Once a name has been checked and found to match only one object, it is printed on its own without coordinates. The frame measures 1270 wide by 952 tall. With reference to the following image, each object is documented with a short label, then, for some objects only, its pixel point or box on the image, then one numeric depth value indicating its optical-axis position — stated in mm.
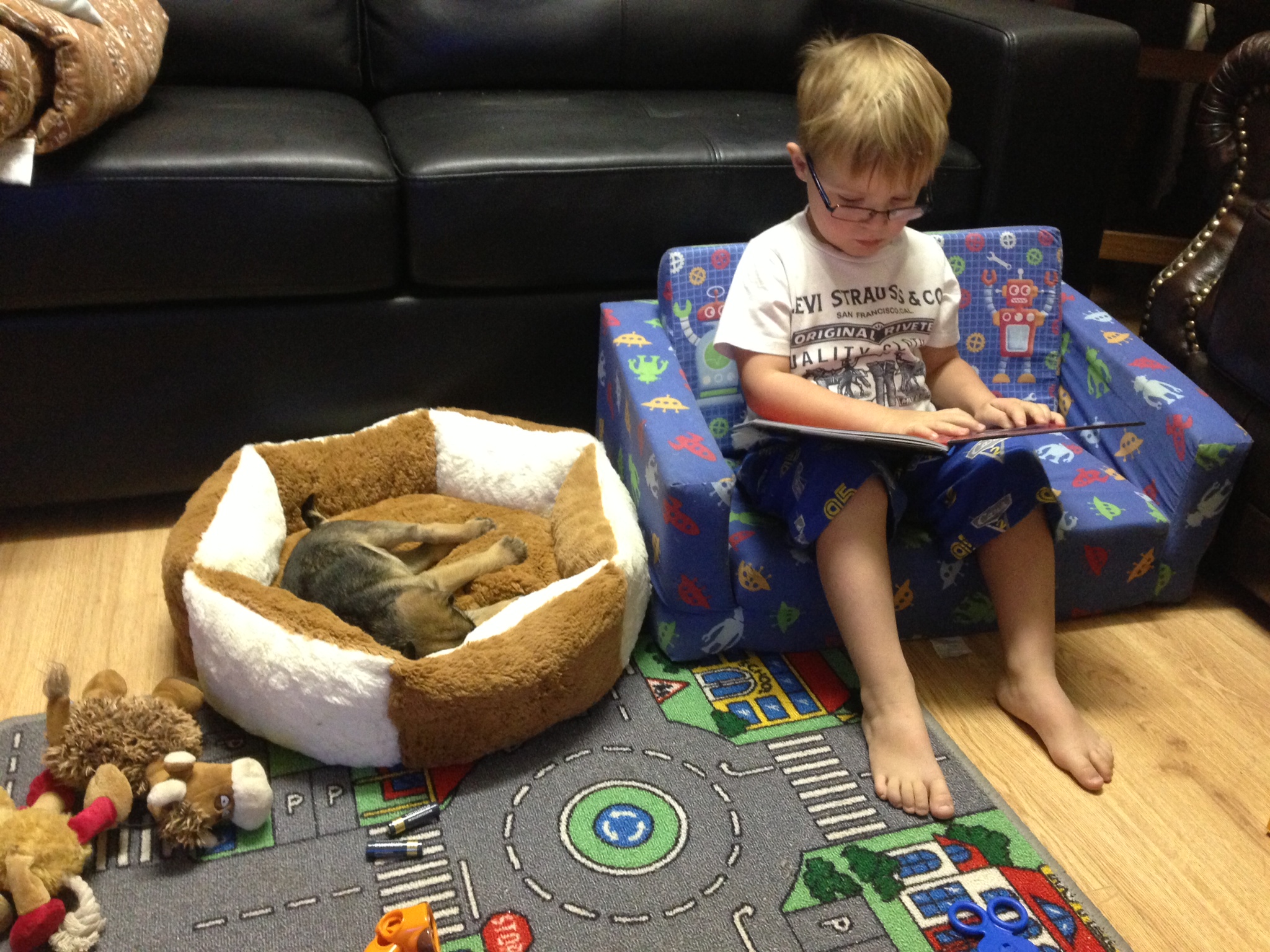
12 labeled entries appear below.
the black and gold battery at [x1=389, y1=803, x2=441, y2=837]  1114
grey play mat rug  1026
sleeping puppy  1246
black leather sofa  1433
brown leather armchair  1444
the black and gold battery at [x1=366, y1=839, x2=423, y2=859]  1085
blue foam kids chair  1318
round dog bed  1134
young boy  1195
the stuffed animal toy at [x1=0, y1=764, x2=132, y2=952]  974
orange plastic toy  953
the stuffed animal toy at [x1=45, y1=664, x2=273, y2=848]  1067
